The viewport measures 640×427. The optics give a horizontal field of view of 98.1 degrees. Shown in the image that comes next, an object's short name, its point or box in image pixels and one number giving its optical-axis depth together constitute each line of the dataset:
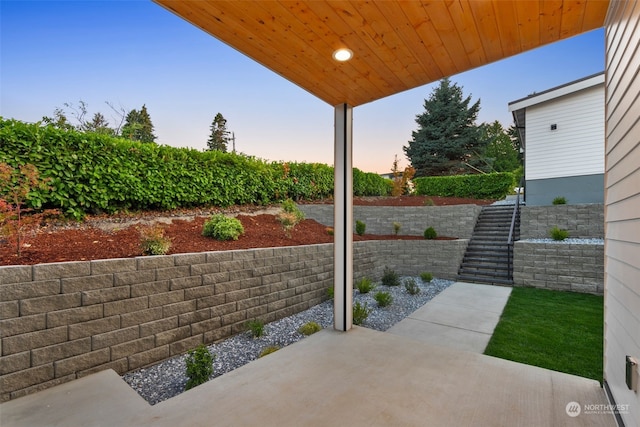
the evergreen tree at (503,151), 21.55
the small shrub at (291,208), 6.05
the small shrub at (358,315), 3.51
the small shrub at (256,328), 3.17
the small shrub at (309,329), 3.31
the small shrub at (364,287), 5.03
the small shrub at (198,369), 2.22
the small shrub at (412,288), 5.21
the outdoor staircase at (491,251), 6.23
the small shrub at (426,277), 6.10
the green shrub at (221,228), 4.03
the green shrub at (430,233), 7.29
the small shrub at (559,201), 7.72
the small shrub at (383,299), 4.36
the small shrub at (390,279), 5.69
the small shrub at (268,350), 2.70
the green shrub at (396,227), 8.13
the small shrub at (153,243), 2.84
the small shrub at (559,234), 6.13
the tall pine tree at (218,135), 13.62
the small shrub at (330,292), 4.55
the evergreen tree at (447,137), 17.31
